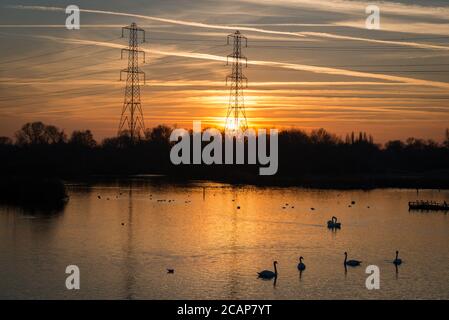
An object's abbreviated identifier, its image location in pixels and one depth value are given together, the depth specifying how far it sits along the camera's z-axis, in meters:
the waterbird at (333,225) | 48.41
